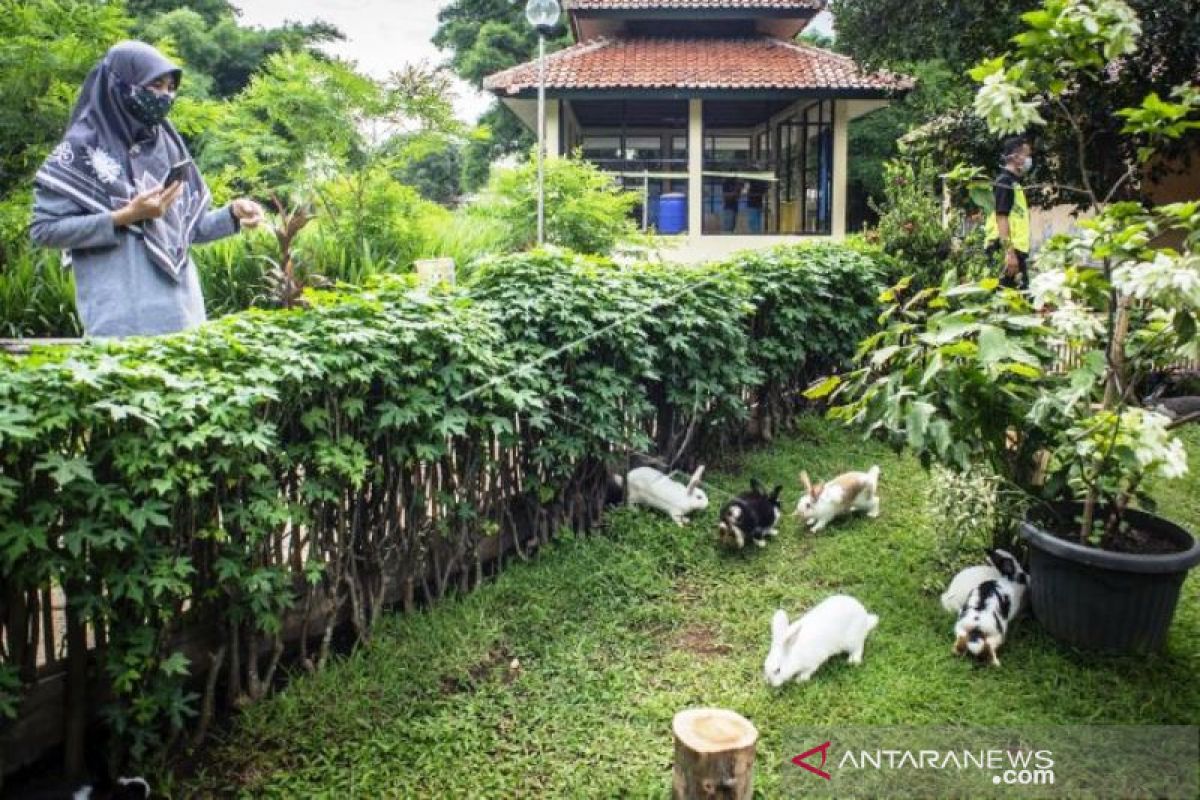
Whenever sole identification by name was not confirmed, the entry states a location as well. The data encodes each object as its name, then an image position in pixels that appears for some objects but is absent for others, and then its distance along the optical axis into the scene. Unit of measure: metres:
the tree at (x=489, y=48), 25.83
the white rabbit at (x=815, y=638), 3.40
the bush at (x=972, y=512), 4.18
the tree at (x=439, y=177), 40.62
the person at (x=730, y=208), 18.11
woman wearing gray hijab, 3.22
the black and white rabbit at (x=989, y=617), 3.54
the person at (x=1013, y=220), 6.27
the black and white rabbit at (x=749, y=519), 4.72
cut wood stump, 2.43
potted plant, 3.29
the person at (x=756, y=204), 18.02
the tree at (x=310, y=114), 8.88
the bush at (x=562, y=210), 8.63
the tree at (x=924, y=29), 7.80
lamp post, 7.24
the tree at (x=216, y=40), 24.05
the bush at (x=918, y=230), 7.75
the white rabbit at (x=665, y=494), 5.00
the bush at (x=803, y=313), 6.45
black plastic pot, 3.35
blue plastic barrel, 16.05
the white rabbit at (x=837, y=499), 5.02
